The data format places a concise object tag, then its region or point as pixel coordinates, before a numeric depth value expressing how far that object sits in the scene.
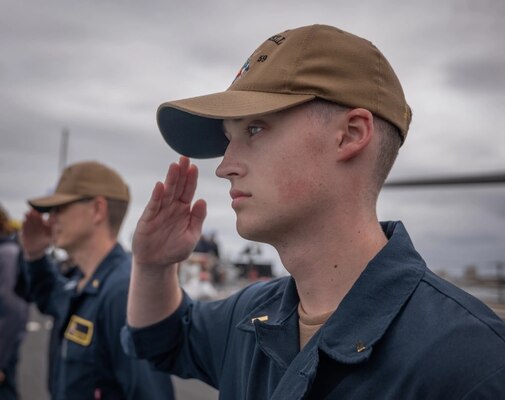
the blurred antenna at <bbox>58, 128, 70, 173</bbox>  29.30
